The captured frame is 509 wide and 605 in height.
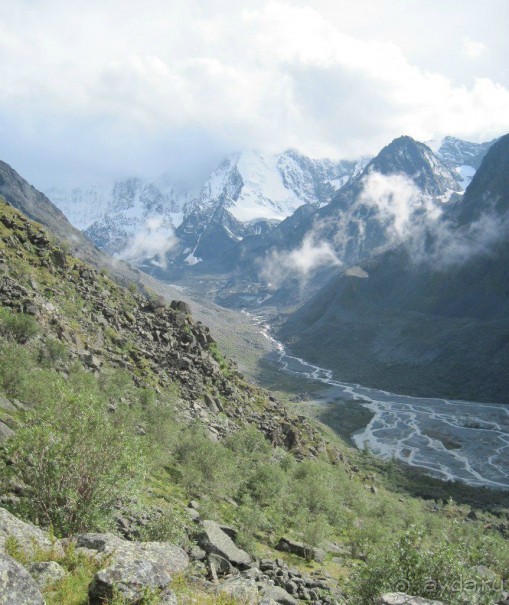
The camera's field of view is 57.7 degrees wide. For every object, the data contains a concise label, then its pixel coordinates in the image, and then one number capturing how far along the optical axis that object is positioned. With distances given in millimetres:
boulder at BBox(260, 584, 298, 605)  15870
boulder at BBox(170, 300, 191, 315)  74350
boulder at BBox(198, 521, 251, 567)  18578
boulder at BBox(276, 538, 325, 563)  26114
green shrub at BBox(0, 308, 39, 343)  36688
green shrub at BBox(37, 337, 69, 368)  37406
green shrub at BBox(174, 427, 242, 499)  29578
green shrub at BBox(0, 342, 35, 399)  28908
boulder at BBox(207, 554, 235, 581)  17219
